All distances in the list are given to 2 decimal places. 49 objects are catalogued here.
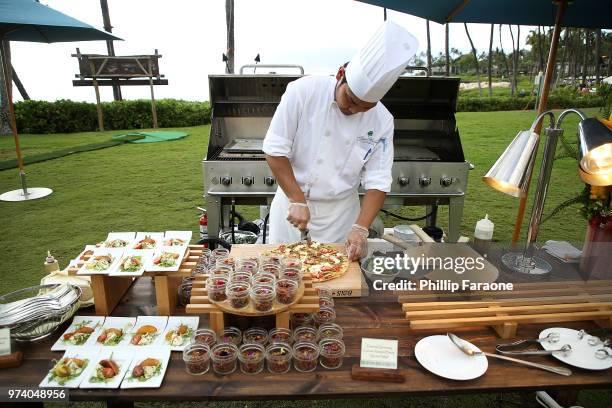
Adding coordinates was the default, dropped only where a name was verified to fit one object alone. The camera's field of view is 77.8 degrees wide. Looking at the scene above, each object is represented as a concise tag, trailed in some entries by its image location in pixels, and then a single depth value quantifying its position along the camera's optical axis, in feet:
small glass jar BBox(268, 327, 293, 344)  4.21
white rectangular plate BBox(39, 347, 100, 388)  3.72
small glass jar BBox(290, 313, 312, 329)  4.58
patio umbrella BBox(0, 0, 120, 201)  14.87
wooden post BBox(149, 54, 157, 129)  37.35
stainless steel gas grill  10.90
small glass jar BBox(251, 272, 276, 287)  4.39
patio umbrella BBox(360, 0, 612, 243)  8.58
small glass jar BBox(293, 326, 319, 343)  4.22
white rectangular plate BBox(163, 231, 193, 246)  5.59
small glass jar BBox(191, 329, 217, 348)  4.16
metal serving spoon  3.95
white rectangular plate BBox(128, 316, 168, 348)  4.54
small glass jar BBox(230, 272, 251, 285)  4.42
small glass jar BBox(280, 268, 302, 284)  4.59
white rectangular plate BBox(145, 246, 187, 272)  4.75
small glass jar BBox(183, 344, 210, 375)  3.89
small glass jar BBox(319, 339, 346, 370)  4.00
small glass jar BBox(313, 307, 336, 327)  4.61
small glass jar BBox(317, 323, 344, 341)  4.32
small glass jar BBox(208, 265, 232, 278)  4.54
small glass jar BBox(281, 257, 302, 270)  4.83
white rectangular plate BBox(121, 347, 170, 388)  3.75
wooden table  3.71
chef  6.78
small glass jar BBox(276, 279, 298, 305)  4.30
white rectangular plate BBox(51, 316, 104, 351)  4.26
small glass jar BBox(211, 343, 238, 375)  3.89
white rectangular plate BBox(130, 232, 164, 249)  5.46
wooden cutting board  5.17
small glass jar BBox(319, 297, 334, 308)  4.82
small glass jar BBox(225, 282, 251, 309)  4.20
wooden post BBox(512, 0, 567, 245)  7.80
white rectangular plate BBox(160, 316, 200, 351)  4.38
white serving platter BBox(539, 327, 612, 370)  4.06
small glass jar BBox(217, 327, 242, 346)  4.24
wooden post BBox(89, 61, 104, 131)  36.63
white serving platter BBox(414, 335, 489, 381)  3.92
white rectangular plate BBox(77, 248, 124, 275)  4.64
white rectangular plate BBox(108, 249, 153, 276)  4.65
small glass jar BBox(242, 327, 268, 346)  4.23
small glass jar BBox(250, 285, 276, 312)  4.13
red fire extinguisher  12.46
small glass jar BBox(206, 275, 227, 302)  4.34
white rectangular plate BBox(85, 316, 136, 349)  4.36
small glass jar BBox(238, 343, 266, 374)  3.91
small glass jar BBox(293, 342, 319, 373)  3.95
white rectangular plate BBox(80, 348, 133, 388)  3.74
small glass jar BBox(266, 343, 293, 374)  3.94
